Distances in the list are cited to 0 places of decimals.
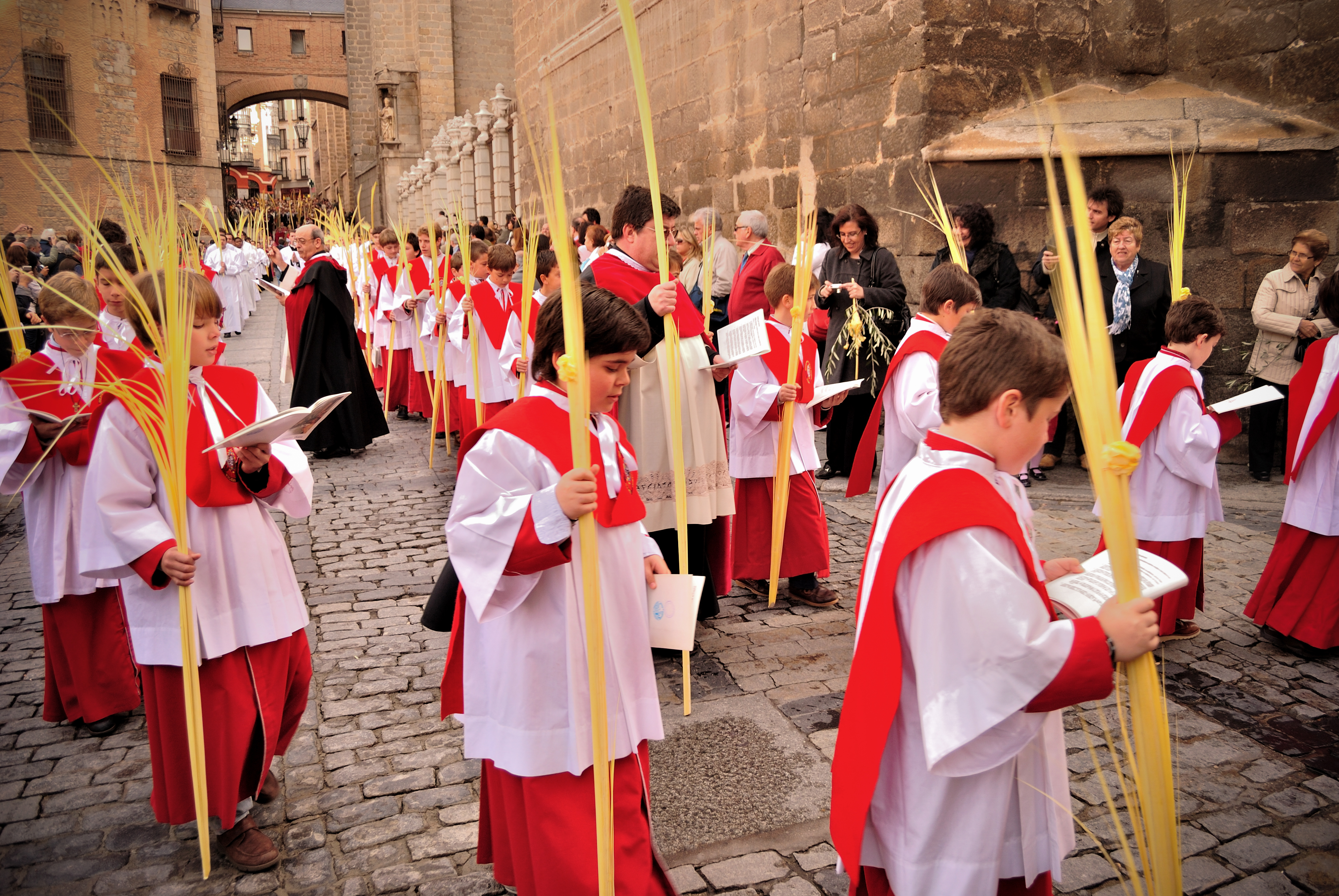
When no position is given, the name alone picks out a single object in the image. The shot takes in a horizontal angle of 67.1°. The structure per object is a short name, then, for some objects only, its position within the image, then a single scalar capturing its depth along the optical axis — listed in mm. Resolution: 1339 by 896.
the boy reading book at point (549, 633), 2344
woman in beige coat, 6945
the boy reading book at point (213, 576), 2840
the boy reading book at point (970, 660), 1784
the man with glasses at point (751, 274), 7062
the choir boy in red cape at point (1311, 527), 4344
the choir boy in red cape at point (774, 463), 5164
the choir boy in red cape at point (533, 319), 6766
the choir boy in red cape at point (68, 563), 3916
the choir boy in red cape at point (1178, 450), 4328
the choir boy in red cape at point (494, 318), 8031
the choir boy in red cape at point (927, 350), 4383
